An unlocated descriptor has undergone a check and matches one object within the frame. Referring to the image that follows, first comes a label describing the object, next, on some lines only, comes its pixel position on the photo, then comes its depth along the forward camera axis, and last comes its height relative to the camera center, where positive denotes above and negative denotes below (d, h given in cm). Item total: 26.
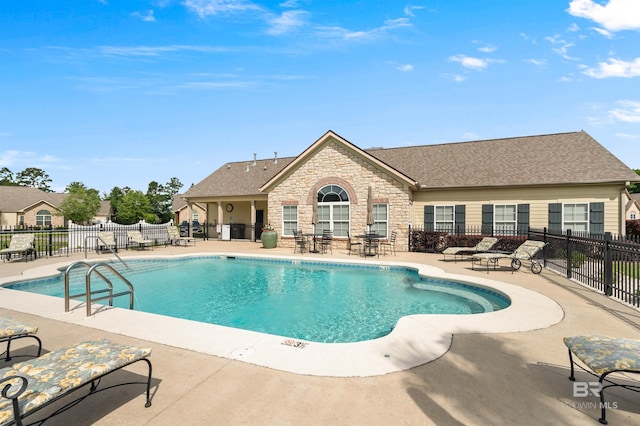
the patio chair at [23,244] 1345 -146
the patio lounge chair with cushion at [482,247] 1274 -156
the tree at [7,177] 7759 +925
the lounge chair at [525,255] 1067 -156
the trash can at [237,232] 2570 -172
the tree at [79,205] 4578 +103
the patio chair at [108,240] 1625 -153
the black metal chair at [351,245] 1734 -191
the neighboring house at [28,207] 4350 +70
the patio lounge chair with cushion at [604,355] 281 -143
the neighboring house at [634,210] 3710 +19
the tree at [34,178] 8319 +952
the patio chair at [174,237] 1986 -166
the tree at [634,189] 6381 +496
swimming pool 698 -253
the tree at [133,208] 5162 +66
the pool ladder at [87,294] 585 -165
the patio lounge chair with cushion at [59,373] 219 -141
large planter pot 1842 -165
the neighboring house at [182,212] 3900 -2
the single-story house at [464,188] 1553 +134
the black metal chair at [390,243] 1670 -174
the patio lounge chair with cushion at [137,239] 1688 -155
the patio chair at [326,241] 1709 -166
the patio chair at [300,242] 1677 -168
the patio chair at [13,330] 366 -148
